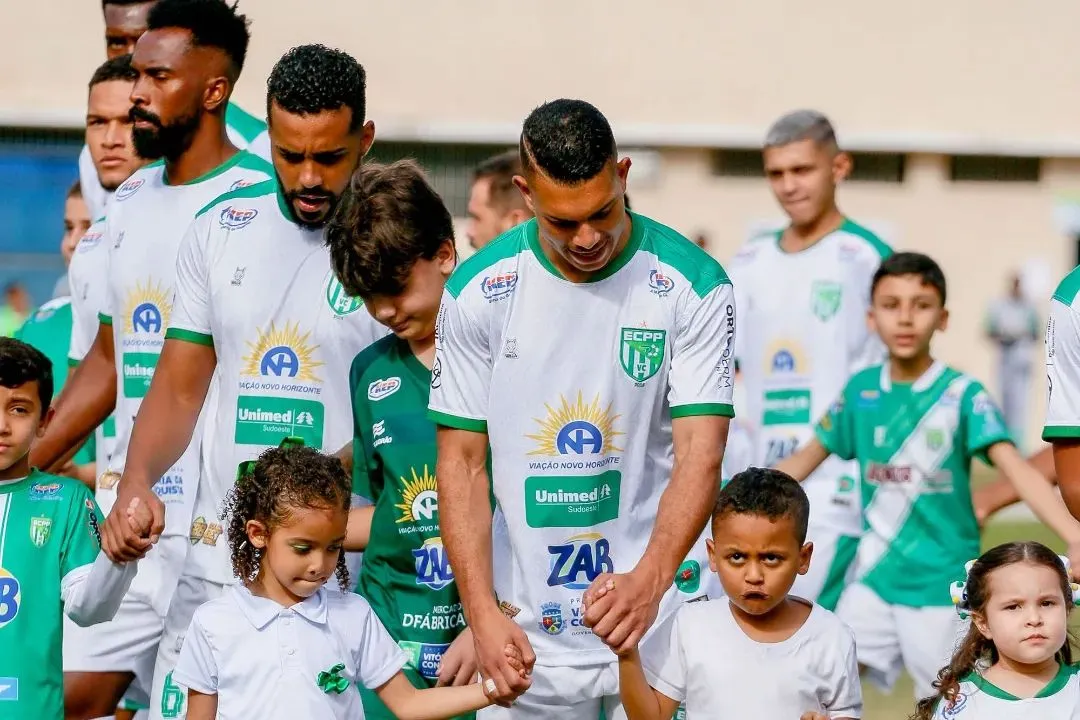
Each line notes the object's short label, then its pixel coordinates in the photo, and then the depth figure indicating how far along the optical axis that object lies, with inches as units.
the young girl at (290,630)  370.0
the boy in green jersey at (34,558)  409.1
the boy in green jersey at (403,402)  406.6
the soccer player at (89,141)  565.8
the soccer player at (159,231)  472.7
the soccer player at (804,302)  668.1
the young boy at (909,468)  581.6
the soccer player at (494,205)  577.9
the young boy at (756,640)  377.4
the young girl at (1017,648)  368.8
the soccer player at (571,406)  368.8
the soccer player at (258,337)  429.7
